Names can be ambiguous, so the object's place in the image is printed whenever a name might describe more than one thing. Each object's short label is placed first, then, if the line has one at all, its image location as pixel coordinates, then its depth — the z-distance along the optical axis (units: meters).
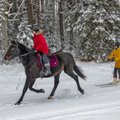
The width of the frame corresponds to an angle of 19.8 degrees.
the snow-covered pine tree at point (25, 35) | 27.97
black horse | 12.03
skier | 15.88
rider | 12.34
